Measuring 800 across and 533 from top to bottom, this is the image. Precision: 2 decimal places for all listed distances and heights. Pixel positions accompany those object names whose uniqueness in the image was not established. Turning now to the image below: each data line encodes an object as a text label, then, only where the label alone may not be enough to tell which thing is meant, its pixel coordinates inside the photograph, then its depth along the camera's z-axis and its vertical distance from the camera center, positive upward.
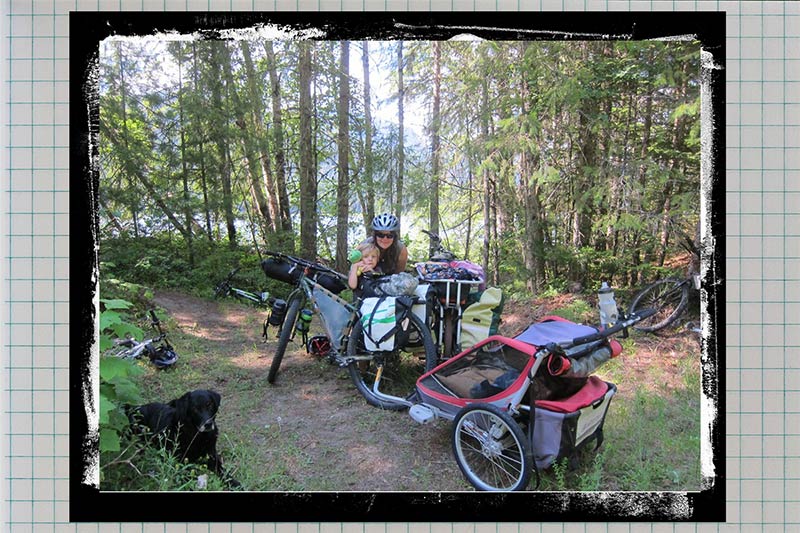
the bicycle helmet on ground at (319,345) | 3.01 -0.63
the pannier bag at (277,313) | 2.94 -0.38
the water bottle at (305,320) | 2.94 -0.43
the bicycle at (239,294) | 2.96 -0.24
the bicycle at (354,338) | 2.59 -0.52
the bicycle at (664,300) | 2.45 -0.25
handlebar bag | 2.99 -0.06
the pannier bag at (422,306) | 2.62 -0.29
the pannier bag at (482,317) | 2.56 -0.35
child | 2.88 +0.00
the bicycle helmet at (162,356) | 2.52 -0.61
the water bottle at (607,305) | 2.61 -0.29
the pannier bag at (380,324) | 2.56 -0.40
